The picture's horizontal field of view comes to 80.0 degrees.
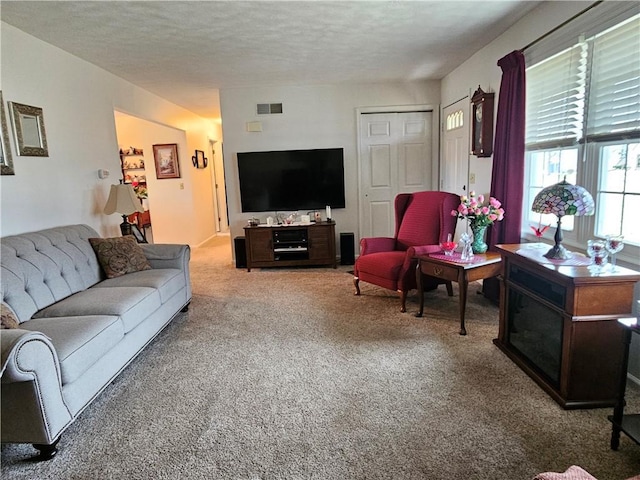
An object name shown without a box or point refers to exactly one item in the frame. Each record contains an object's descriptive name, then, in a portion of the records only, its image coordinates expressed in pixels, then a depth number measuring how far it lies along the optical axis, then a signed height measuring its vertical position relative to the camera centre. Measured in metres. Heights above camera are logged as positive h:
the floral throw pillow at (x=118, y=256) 3.21 -0.61
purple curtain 3.08 +0.18
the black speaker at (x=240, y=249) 5.25 -0.94
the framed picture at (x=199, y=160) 6.85 +0.40
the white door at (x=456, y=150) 4.44 +0.27
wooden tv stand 5.08 -0.87
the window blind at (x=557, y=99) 2.57 +0.50
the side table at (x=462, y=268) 2.89 -0.74
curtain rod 2.33 +0.97
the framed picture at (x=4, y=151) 2.72 +0.27
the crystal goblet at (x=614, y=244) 1.96 -0.40
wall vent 5.28 +0.97
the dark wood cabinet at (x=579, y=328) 1.90 -0.83
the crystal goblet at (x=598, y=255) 2.02 -0.47
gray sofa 1.72 -0.77
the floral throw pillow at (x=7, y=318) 1.93 -0.66
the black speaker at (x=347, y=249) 5.22 -0.99
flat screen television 5.28 +0.01
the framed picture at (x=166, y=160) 6.52 +0.39
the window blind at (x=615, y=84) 2.10 +0.47
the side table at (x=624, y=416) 1.57 -1.08
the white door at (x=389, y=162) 5.36 +0.17
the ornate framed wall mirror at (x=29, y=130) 2.88 +0.45
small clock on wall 3.66 +0.47
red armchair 3.46 -0.68
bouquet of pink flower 3.01 -0.32
